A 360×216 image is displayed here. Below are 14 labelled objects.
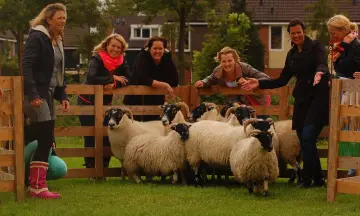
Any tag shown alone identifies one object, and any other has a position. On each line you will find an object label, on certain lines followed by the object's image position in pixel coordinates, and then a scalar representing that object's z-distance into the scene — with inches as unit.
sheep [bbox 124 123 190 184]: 426.0
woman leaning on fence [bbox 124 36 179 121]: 459.8
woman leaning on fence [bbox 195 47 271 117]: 452.1
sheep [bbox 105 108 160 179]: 445.7
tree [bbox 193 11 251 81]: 1241.2
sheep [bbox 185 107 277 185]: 410.9
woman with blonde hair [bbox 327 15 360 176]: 381.4
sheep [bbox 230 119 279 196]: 367.6
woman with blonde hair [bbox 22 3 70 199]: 354.6
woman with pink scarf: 459.5
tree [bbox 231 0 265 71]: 1455.1
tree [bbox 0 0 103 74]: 1523.3
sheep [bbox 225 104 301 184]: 426.3
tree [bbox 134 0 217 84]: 1371.8
